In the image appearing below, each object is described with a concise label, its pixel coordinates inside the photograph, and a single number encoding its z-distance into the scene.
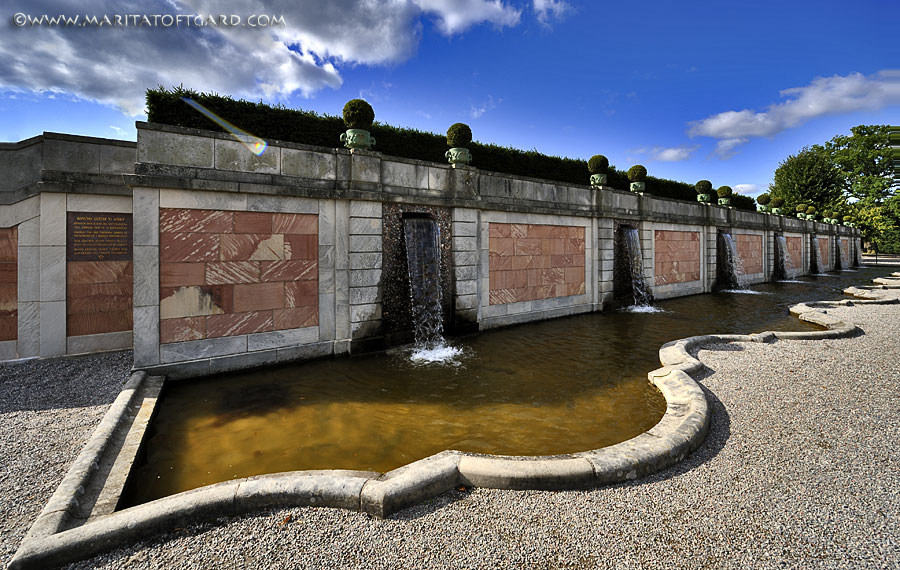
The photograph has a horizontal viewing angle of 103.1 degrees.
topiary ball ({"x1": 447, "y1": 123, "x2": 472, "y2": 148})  9.91
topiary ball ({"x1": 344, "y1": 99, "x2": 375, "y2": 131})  8.25
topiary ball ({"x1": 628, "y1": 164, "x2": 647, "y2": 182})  15.14
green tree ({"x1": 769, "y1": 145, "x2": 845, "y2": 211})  39.69
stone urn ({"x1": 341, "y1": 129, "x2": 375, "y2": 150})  8.27
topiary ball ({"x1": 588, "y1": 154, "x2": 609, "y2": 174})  13.56
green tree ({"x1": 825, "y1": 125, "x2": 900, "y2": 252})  37.56
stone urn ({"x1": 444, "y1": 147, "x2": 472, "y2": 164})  9.93
